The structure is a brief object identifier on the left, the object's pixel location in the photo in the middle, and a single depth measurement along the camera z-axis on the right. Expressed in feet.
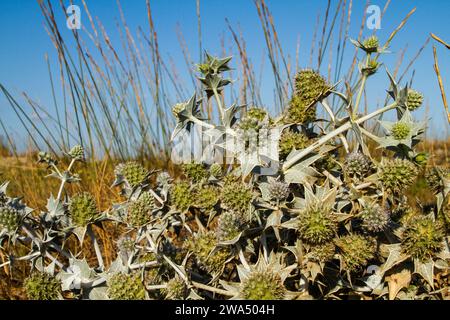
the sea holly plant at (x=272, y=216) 1.03
